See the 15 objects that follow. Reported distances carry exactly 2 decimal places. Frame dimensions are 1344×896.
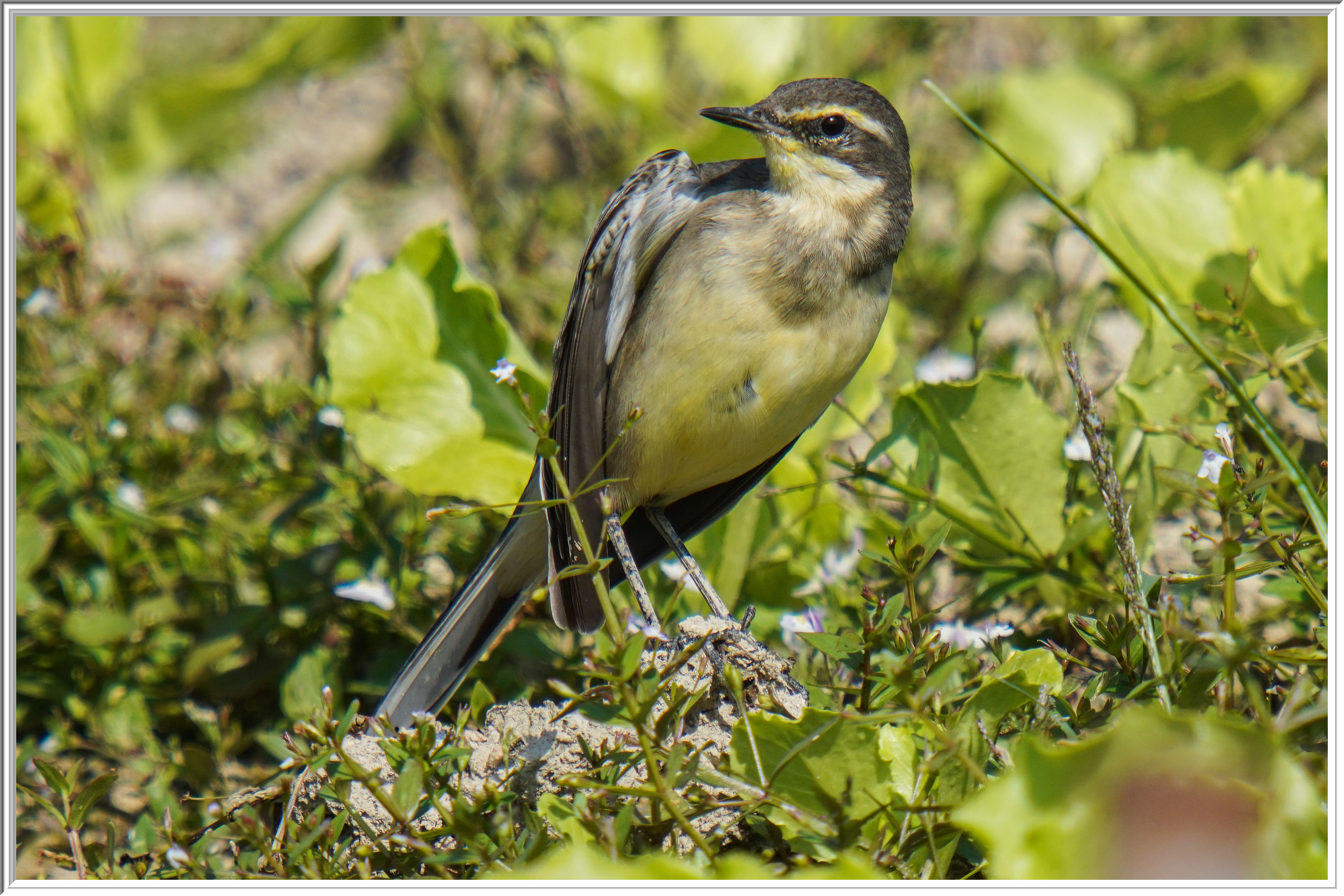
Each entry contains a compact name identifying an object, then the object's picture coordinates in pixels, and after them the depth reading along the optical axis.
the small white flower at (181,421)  8.11
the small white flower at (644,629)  4.34
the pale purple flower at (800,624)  5.35
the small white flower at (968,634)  4.87
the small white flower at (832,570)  6.27
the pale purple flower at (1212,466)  4.67
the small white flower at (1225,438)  4.26
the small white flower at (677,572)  6.30
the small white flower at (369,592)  6.02
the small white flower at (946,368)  7.16
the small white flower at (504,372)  4.64
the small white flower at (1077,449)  5.89
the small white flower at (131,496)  7.10
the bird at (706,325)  5.64
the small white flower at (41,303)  7.79
